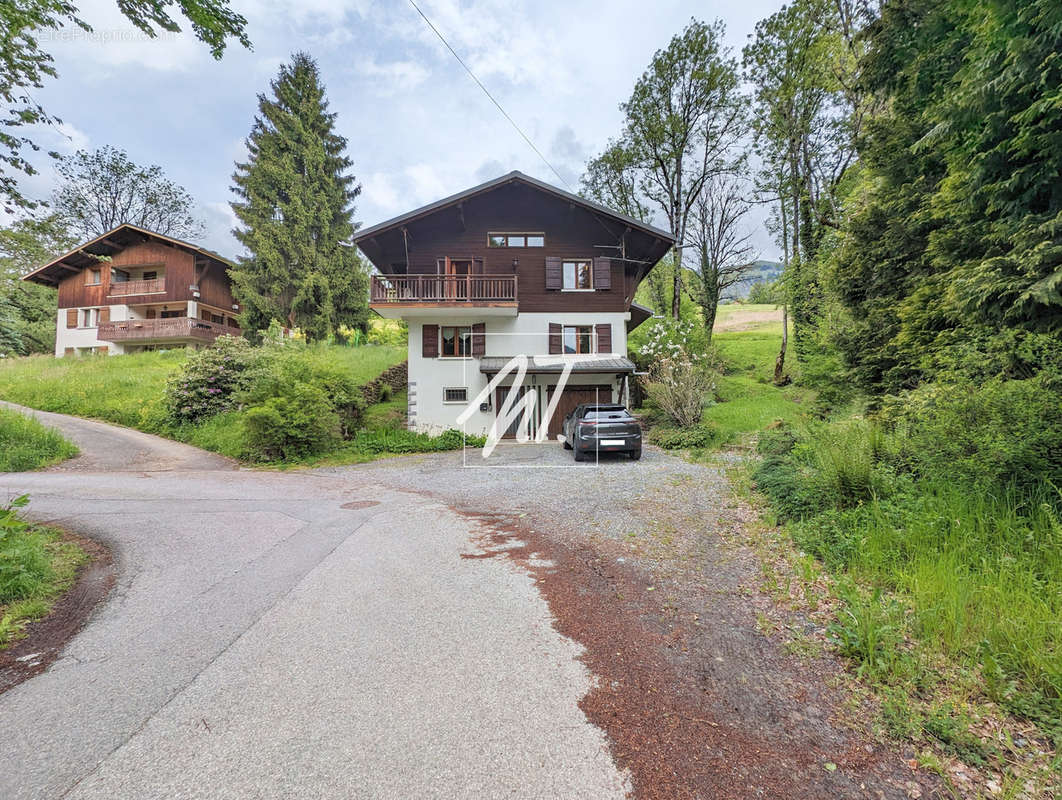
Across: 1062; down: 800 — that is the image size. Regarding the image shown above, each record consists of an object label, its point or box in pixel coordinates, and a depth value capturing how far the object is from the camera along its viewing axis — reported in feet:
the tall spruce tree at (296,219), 75.36
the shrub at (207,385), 45.75
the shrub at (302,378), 38.06
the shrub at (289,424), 36.81
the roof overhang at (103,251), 86.33
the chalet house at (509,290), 52.37
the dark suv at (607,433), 36.81
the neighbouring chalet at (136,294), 86.94
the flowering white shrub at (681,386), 46.55
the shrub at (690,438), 42.32
